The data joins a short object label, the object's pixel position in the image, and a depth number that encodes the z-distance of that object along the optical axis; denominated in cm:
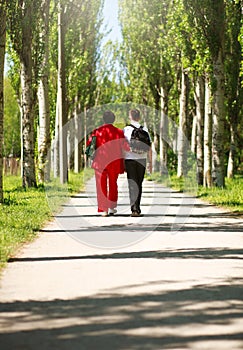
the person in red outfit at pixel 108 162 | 1620
